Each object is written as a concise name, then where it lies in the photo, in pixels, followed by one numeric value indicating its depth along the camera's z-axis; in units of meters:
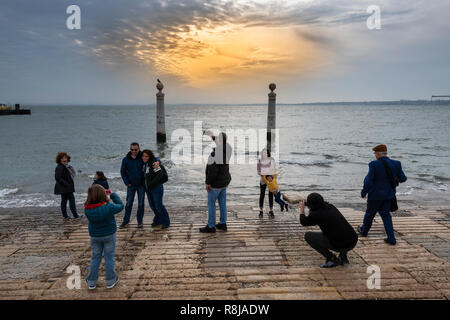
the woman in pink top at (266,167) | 6.86
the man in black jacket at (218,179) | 5.46
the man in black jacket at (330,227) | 4.16
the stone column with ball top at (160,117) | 25.58
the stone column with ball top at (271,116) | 22.88
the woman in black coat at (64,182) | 6.63
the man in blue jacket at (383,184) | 5.08
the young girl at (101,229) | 3.58
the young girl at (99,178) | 6.16
